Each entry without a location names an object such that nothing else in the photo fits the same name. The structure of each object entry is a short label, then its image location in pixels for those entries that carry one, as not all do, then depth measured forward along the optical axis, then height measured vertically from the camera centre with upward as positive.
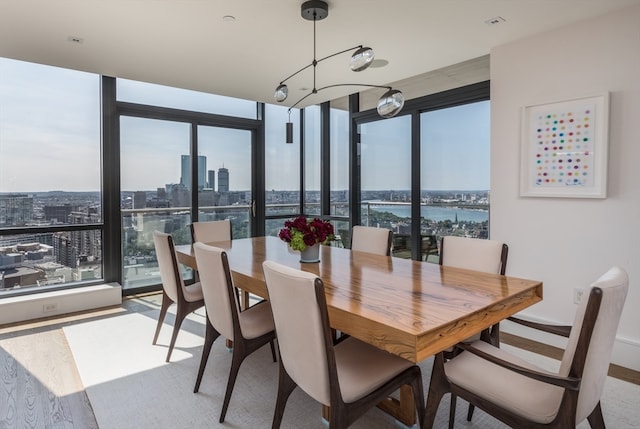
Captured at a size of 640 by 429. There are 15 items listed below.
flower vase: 2.69 -0.36
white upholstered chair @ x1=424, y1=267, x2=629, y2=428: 1.32 -0.74
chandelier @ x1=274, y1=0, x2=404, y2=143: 2.35 +0.87
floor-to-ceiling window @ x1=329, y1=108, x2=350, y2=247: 5.45 +0.43
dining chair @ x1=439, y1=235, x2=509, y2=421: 2.23 -0.36
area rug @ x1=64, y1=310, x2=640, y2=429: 2.12 -1.20
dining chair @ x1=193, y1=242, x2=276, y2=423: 2.10 -0.69
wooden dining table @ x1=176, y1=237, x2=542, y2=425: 1.45 -0.45
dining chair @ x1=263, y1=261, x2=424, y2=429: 1.49 -0.73
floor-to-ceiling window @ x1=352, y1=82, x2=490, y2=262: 3.85 +0.37
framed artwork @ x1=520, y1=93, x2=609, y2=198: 2.85 +0.43
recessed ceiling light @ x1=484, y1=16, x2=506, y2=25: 2.85 +1.37
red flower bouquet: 2.63 -0.21
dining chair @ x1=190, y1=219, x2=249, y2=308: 3.85 -0.30
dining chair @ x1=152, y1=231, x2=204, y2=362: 2.81 -0.62
